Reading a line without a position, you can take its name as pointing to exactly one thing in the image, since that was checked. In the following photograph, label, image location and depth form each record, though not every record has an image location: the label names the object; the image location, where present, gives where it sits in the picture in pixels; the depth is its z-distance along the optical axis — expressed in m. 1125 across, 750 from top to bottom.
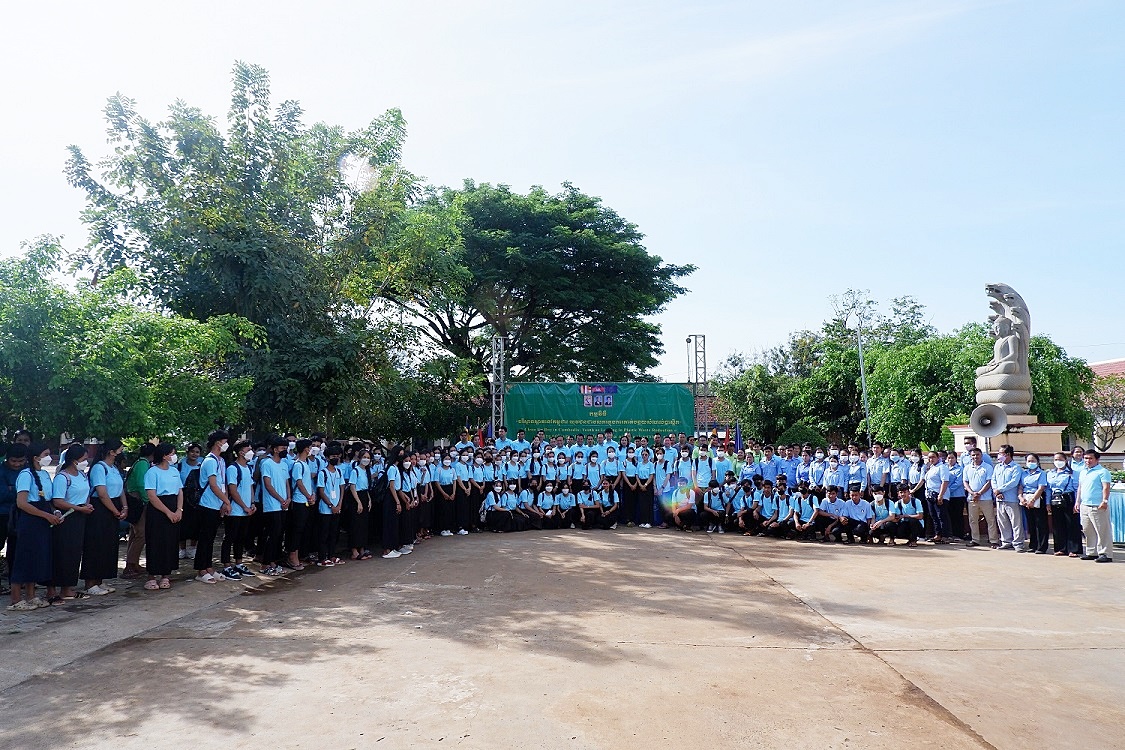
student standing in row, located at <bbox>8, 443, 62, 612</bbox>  6.58
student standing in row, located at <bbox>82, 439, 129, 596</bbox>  7.25
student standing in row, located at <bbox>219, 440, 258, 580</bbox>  8.29
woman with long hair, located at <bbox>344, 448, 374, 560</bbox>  9.80
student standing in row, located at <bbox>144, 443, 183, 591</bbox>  7.53
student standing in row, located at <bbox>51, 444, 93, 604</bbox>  6.86
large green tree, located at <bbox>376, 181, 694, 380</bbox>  24.14
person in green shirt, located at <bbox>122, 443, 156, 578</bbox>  8.48
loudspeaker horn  13.90
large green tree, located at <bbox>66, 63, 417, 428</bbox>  10.87
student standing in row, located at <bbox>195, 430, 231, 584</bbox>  8.01
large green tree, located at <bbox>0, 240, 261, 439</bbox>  7.21
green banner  18.16
